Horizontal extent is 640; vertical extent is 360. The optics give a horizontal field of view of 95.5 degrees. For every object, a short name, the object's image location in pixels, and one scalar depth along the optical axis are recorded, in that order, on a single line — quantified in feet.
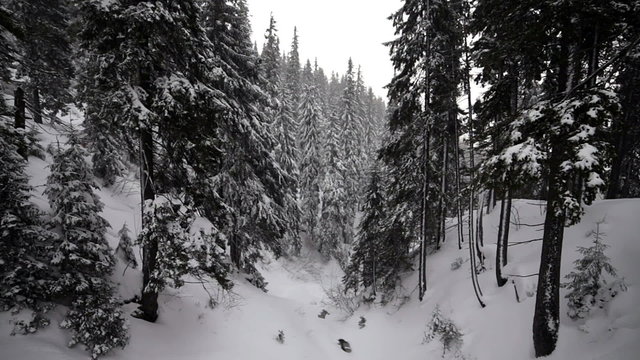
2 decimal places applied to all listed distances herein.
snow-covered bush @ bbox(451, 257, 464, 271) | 46.88
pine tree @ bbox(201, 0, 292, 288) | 46.80
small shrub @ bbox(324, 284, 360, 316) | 60.31
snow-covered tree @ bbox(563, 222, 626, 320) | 22.85
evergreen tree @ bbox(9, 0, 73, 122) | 52.19
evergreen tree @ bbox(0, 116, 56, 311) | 20.67
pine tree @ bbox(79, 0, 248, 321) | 23.63
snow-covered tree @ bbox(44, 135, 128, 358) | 22.94
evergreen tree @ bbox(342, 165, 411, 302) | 54.08
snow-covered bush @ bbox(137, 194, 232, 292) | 24.93
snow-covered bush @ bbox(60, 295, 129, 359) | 22.70
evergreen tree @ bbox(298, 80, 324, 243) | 108.37
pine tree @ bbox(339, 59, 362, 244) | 117.29
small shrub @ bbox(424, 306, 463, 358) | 33.10
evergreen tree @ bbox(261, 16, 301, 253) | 71.51
